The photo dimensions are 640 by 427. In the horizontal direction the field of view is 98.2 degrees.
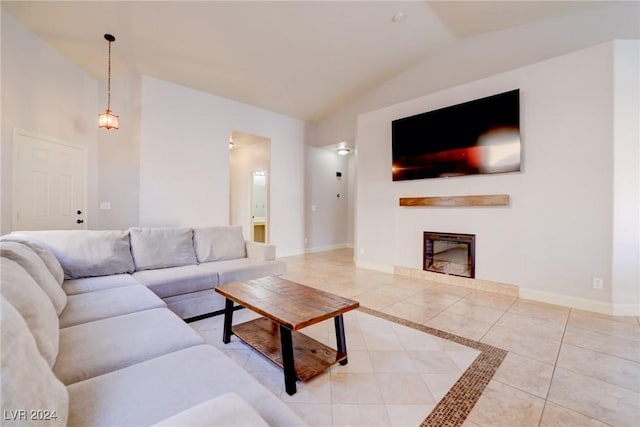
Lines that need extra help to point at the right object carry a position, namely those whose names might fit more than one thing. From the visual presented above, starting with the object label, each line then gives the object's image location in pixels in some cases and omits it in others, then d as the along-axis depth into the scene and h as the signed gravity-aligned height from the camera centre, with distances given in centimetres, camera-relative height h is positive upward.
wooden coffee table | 167 -71
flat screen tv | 349 +105
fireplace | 388 -59
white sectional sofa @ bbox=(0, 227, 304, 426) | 71 -64
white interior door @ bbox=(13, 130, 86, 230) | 359 +39
